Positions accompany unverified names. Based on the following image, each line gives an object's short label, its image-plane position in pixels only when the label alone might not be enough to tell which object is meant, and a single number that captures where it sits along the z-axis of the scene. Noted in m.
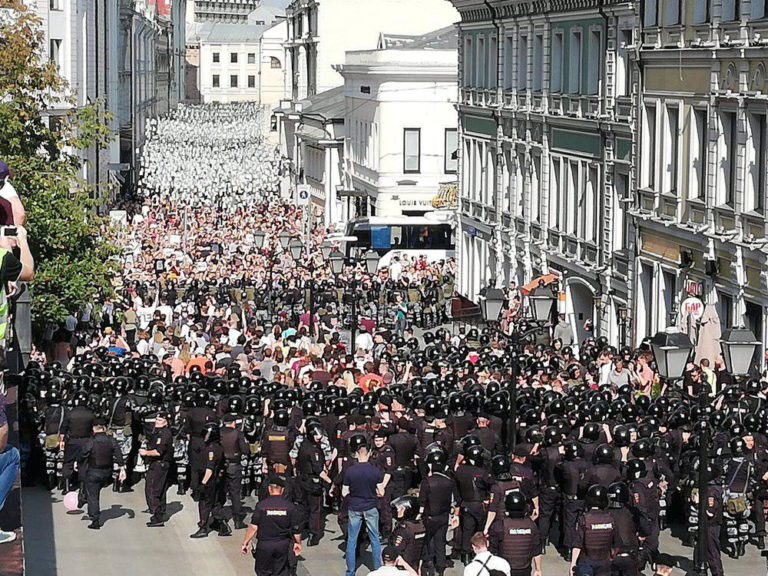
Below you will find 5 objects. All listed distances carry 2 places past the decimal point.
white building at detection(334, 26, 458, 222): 64.69
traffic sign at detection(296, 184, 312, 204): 67.38
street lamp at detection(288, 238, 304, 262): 43.84
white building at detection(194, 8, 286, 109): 175.38
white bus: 59.19
